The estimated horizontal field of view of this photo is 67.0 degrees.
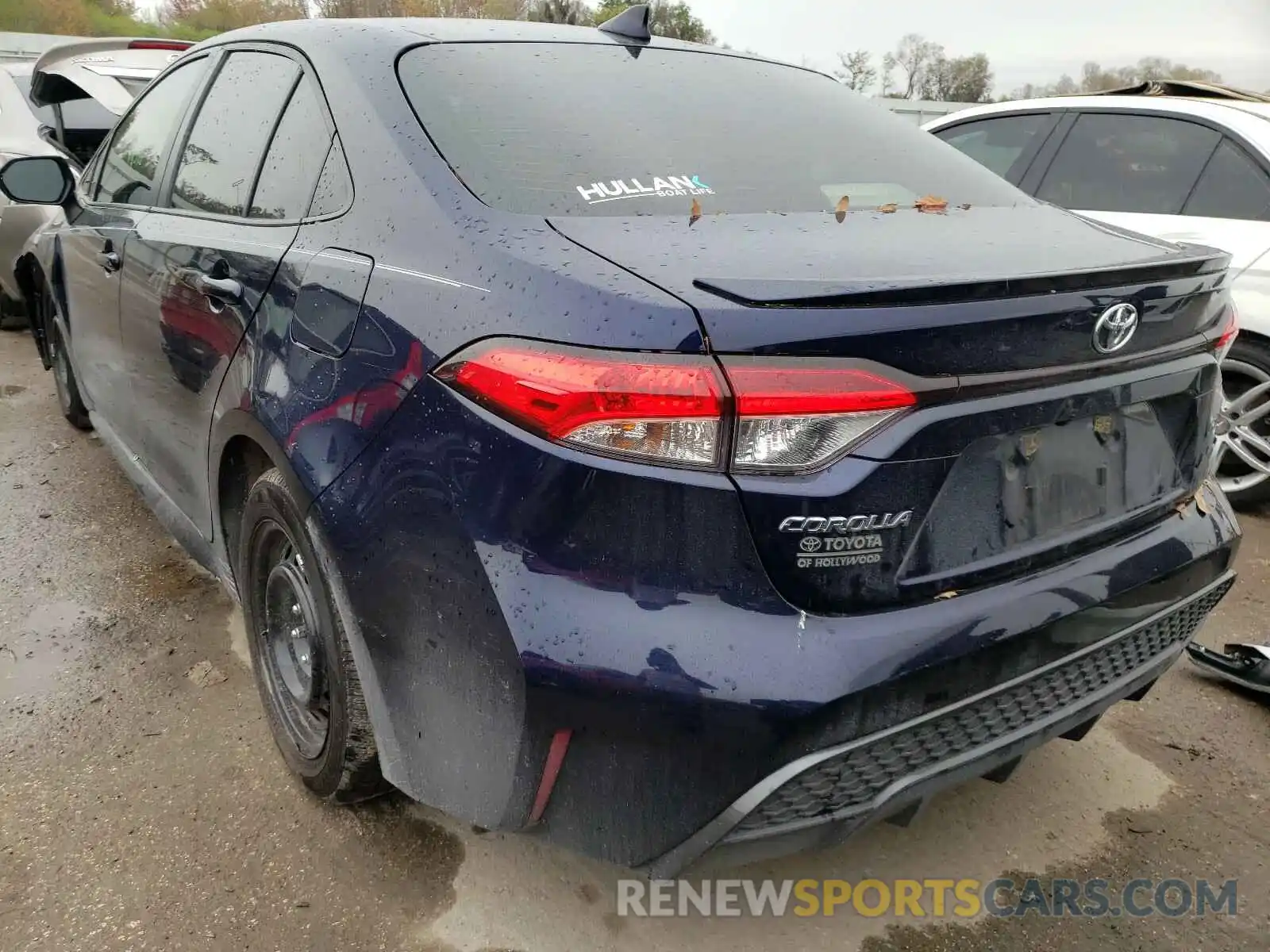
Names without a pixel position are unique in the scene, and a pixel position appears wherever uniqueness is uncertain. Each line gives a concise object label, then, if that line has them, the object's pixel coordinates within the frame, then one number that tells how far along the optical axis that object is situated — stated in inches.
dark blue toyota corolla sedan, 54.5
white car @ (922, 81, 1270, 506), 155.9
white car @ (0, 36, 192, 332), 210.7
